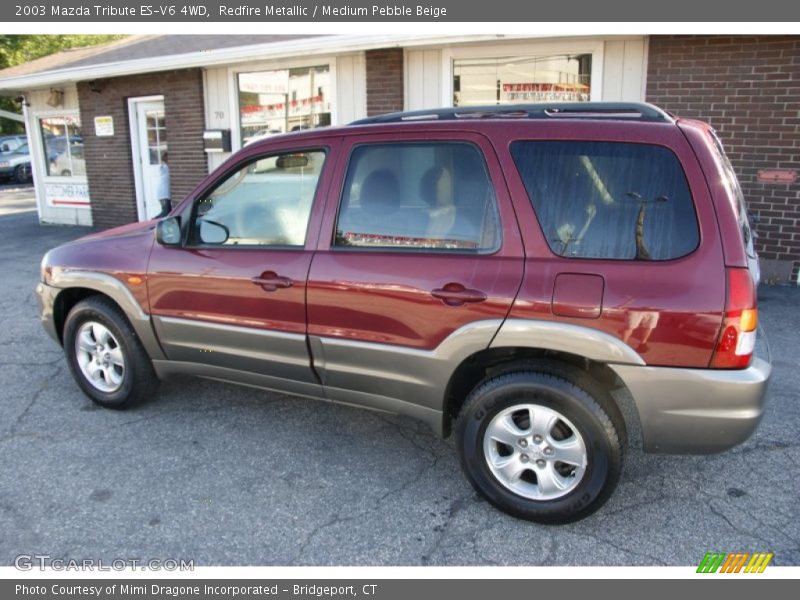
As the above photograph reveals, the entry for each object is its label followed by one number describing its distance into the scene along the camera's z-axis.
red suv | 2.54
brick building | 7.02
